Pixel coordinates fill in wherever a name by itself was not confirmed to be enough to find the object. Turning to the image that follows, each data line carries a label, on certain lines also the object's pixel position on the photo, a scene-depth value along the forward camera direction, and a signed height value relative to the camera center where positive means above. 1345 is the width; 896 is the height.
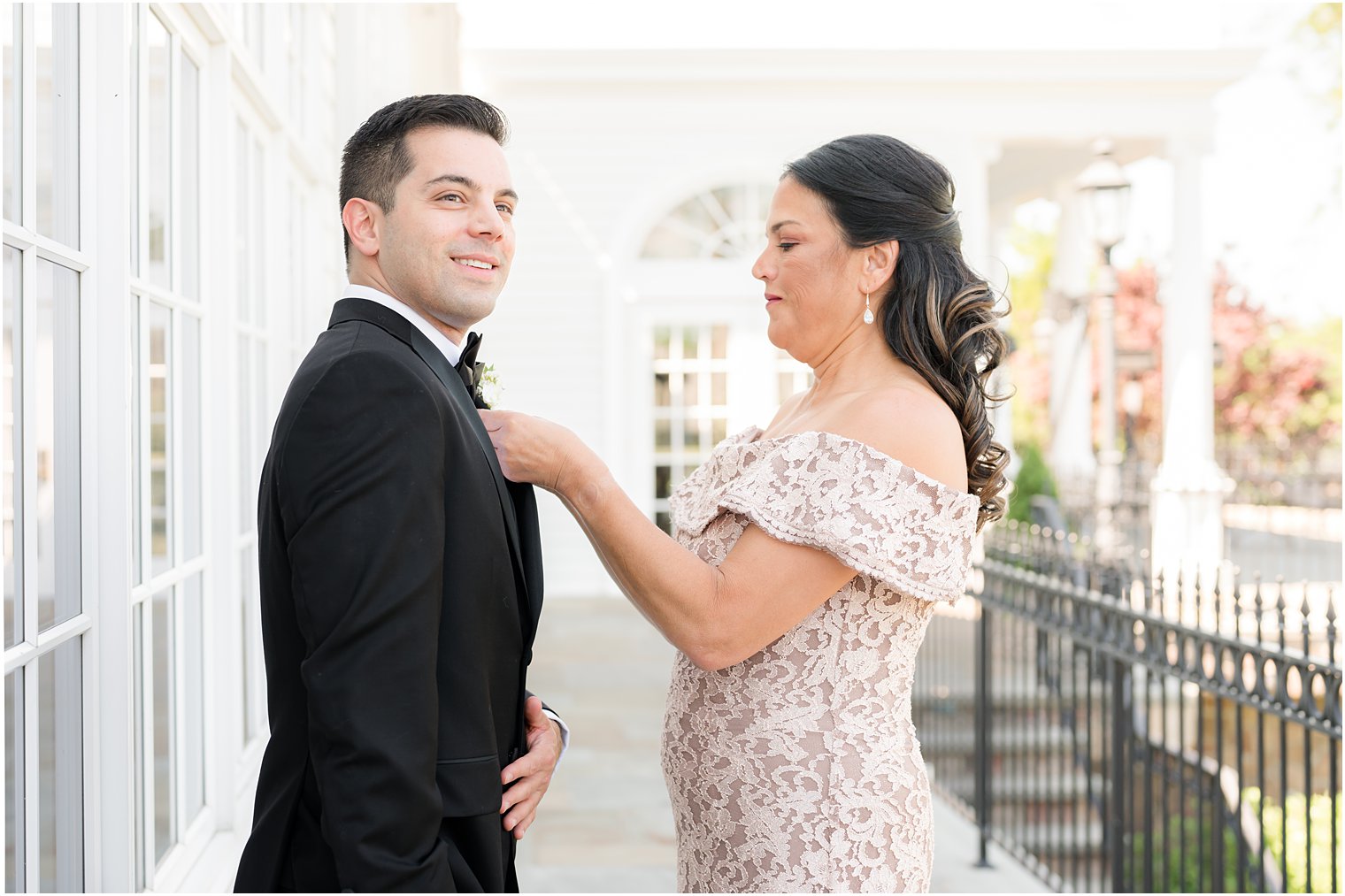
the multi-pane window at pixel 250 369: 3.45 +0.22
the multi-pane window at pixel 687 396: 11.75 +0.48
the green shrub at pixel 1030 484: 11.52 -0.38
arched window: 11.85 +2.18
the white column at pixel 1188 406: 11.63 +0.40
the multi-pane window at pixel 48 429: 1.68 +0.02
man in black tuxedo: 1.46 -0.16
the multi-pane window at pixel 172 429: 2.33 +0.03
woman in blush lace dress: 2.06 -0.18
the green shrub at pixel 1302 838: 6.16 -2.21
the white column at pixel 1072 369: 13.90 +0.90
